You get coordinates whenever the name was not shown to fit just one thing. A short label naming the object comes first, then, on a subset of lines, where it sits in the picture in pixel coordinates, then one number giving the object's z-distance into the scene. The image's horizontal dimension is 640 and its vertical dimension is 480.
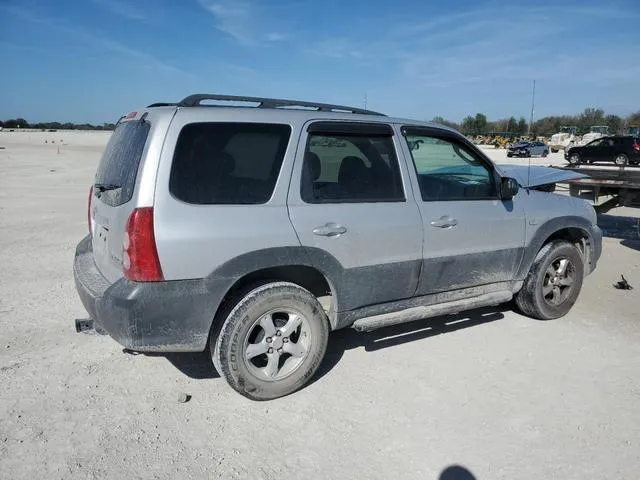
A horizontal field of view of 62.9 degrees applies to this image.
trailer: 8.07
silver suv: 3.14
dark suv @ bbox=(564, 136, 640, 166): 28.94
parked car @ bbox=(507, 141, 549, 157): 40.00
